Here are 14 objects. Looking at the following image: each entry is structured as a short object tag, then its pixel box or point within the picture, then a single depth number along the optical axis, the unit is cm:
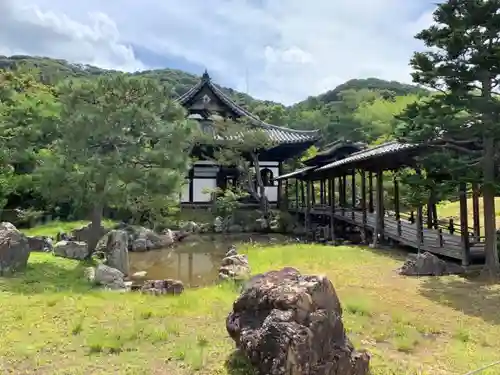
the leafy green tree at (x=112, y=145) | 995
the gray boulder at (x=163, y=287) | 819
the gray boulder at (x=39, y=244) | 1261
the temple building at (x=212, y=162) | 2666
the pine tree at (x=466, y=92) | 857
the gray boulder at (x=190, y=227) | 2219
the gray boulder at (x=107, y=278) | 895
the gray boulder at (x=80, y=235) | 1473
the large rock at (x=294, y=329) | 376
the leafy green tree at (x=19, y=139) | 1630
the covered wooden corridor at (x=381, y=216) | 1048
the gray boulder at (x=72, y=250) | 1161
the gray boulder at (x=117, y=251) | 1073
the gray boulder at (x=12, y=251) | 870
